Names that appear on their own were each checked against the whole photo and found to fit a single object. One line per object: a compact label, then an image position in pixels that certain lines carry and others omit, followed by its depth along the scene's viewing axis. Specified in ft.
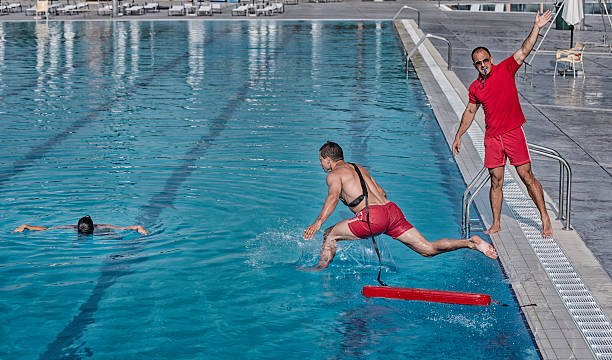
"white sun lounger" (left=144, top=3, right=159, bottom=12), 129.09
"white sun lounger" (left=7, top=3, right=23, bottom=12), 130.82
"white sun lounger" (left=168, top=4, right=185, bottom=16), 124.77
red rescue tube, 24.22
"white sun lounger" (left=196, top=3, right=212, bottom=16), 124.67
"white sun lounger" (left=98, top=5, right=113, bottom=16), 124.98
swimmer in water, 31.65
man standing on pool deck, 27.84
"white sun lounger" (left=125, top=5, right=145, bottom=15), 124.16
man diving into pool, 25.80
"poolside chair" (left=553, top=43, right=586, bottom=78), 63.72
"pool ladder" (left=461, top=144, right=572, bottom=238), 29.50
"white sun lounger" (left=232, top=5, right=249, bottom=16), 124.69
